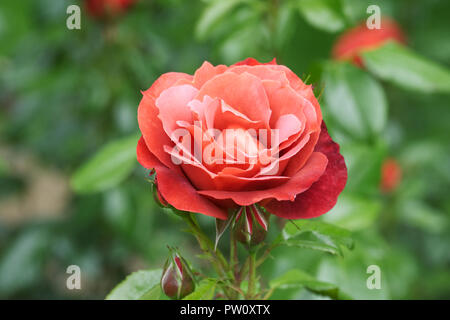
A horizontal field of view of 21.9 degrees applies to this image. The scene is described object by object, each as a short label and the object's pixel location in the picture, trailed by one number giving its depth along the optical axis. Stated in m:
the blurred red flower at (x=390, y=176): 1.21
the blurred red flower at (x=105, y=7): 1.06
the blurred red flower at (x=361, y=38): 0.89
